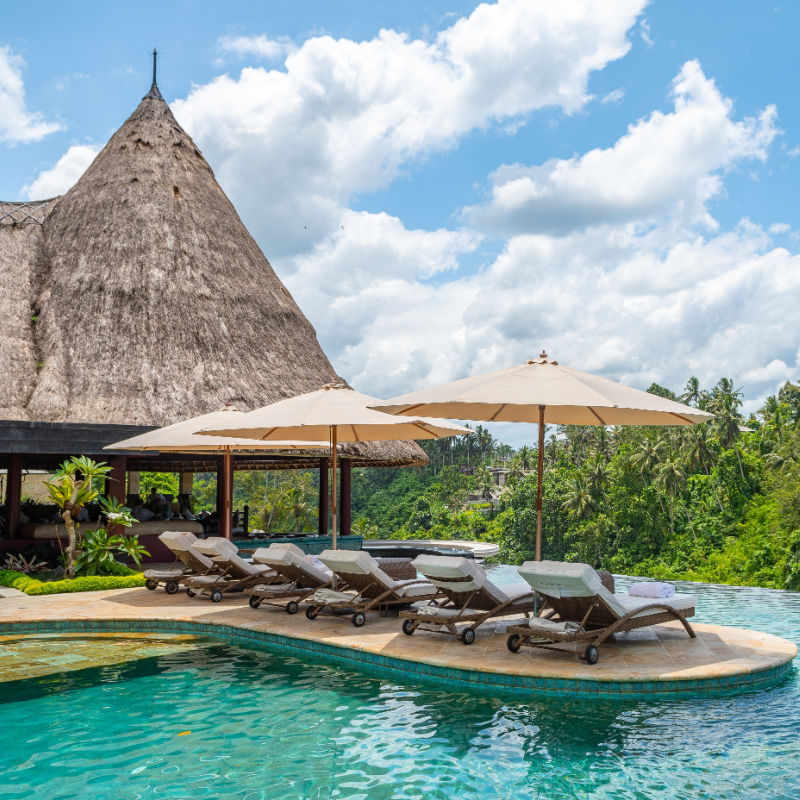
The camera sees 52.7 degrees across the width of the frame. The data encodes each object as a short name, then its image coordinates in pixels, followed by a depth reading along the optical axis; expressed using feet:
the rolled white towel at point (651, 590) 22.76
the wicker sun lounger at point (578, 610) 19.65
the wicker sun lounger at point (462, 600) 21.98
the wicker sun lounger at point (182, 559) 31.24
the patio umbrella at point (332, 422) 26.12
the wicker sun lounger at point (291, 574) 27.45
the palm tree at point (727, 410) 183.01
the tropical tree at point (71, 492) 33.83
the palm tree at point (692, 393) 218.38
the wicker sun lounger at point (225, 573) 29.55
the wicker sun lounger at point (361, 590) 24.64
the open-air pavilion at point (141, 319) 46.52
